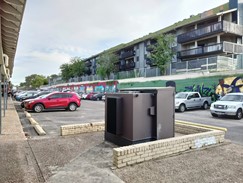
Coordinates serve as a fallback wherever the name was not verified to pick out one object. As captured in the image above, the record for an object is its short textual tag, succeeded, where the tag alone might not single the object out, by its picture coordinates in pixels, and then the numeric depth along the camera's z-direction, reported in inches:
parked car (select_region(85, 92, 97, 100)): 1467.5
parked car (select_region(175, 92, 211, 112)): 684.1
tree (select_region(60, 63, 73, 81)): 2828.7
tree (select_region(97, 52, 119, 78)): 1932.8
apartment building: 850.0
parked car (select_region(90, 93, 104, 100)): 1426.3
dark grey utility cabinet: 229.0
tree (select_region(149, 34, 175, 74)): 1216.8
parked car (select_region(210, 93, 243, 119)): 502.6
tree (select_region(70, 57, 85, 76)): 2753.0
